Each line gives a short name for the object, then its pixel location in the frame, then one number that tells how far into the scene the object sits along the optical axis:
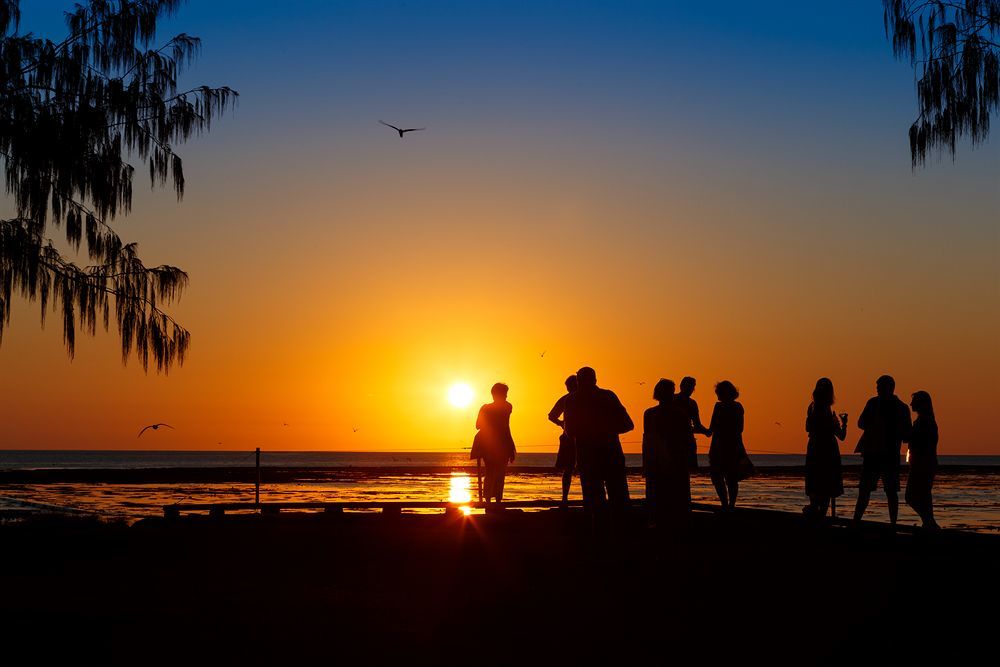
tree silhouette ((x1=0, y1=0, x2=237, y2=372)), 14.76
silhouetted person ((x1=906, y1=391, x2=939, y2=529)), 14.10
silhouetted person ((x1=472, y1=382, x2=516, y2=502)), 17.50
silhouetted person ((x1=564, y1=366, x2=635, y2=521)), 12.68
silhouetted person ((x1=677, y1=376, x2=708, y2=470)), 15.10
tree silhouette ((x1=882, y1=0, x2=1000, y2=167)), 12.90
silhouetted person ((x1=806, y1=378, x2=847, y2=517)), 14.71
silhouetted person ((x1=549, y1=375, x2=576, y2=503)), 16.19
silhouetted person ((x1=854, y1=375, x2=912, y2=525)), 14.04
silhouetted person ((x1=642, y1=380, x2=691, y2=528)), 12.96
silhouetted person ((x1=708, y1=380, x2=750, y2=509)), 15.50
